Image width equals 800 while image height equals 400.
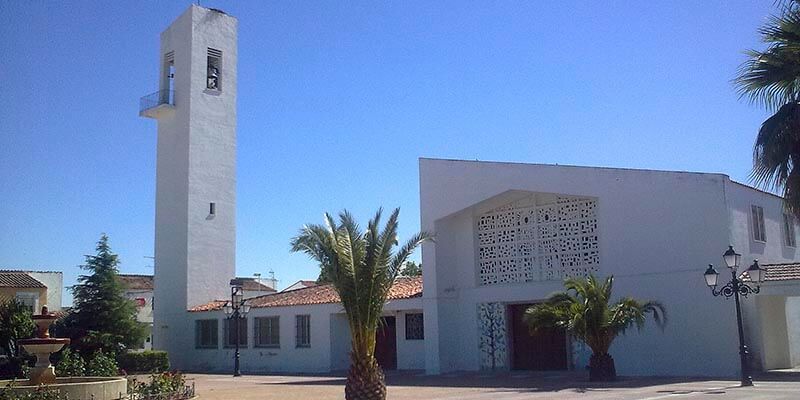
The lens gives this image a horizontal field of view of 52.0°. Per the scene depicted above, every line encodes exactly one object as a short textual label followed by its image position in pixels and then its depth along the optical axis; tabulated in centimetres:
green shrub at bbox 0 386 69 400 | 1394
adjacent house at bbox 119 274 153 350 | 5708
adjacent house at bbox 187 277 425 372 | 3234
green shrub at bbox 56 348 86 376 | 2141
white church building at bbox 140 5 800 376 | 2416
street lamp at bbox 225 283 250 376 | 3209
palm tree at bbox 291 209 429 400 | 1720
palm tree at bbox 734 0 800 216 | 1450
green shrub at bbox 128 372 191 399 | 1819
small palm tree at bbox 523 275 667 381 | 2200
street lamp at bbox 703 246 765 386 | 1970
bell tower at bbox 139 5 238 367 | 3906
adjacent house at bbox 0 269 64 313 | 4872
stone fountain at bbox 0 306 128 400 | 1686
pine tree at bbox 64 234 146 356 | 3569
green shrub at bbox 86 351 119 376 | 2188
